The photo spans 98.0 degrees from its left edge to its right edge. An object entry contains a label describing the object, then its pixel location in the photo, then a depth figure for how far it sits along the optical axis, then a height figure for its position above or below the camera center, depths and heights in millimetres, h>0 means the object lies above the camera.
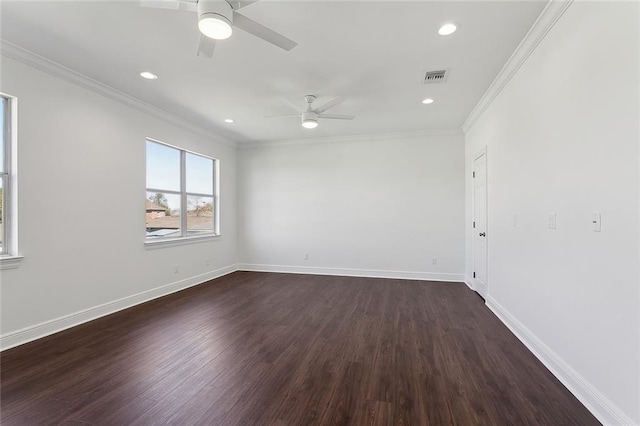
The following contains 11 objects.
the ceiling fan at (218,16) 1746 +1278
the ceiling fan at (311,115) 3656 +1320
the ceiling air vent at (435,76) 3037 +1541
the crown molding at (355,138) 5207 +1511
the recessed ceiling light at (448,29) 2268 +1536
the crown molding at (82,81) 2631 +1500
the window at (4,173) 2646 +364
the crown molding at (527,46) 2029 +1487
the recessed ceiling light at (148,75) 3105 +1551
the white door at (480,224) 3939 -159
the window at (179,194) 4273 +307
